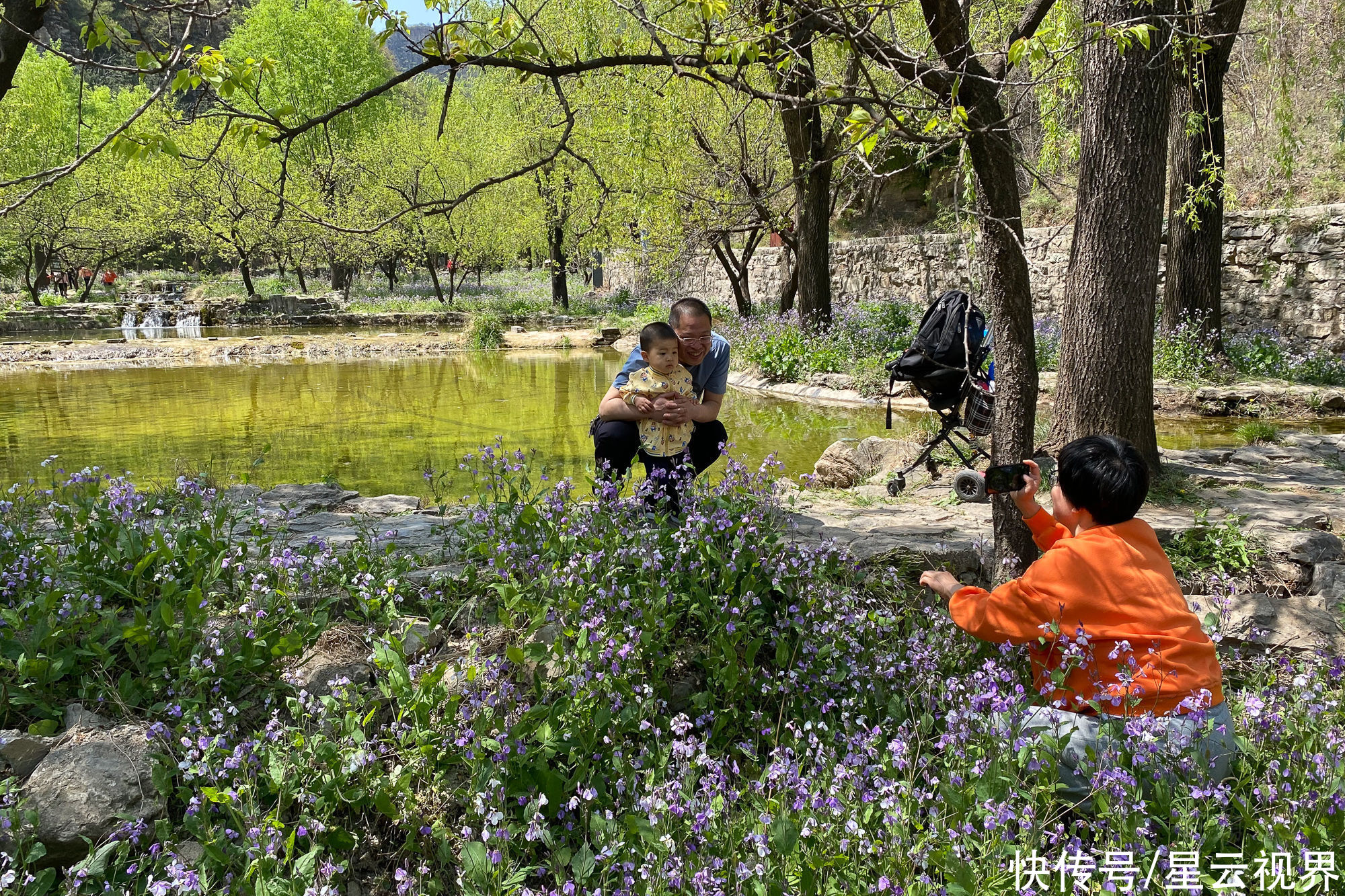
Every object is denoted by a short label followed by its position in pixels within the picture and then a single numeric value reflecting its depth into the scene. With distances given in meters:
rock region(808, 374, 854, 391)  12.45
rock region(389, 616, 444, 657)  3.06
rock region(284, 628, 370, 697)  2.95
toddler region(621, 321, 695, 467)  4.20
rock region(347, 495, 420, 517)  5.24
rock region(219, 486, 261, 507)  4.57
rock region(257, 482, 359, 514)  5.22
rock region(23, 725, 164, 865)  2.32
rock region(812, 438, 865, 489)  7.27
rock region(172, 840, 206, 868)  2.25
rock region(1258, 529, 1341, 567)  4.31
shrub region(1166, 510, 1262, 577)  4.27
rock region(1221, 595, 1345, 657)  3.56
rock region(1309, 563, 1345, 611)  3.93
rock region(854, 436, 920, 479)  7.49
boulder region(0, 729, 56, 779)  2.49
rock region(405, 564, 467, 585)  3.41
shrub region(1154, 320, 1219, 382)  10.66
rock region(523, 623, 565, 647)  3.09
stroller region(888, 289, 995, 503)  5.88
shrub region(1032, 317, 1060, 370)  11.99
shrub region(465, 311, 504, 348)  22.73
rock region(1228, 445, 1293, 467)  6.86
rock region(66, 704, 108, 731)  2.66
